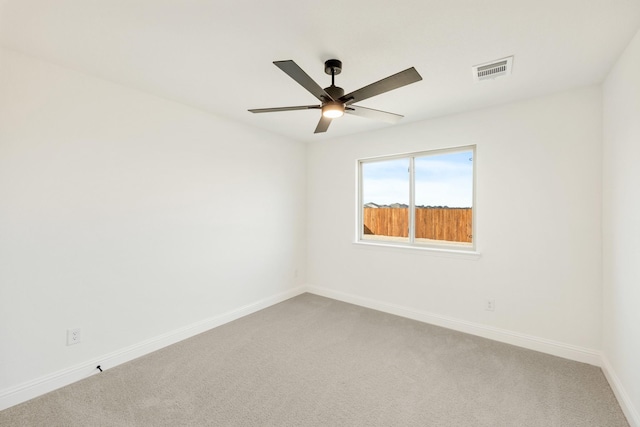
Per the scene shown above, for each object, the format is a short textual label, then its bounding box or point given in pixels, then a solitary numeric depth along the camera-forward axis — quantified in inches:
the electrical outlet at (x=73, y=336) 85.9
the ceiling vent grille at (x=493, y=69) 80.2
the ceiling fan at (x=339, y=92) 61.9
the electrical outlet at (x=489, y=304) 114.6
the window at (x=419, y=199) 128.3
